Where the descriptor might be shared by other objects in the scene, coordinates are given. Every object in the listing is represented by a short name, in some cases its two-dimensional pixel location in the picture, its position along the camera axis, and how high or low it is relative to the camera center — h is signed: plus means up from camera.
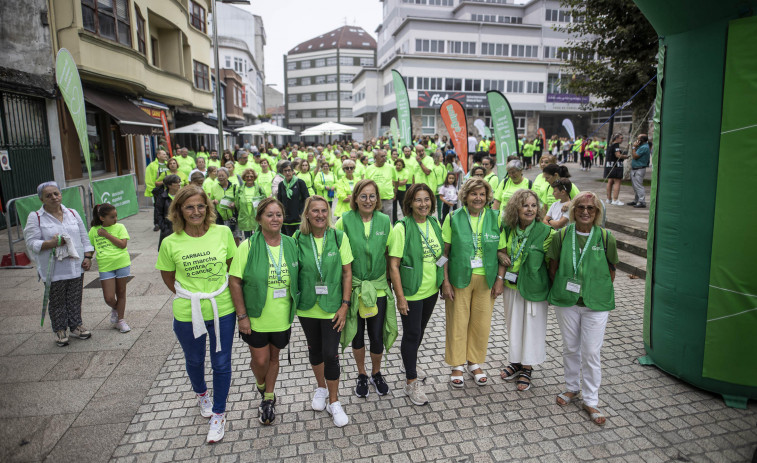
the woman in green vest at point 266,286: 3.38 -0.88
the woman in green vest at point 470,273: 4.05 -0.97
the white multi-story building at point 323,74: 79.50 +17.07
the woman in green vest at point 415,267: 3.88 -0.87
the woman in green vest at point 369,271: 3.77 -0.87
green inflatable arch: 3.66 -0.26
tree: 13.90 +3.65
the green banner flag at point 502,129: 9.47 +0.79
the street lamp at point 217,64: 16.12 +4.08
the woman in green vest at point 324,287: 3.53 -0.94
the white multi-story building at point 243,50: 53.66 +14.72
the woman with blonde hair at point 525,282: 4.05 -1.05
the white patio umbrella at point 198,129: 21.88 +1.99
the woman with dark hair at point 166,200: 6.83 -0.48
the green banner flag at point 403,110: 13.37 +1.74
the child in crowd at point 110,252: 5.19 -0.95
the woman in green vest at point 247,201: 7.79 -0.55
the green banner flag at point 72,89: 5.91 +1.09
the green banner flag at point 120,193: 10.14 -0.56
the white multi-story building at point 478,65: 46.19 +10.68
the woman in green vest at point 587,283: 3.69 -0.98
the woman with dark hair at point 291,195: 7.73 -0.46
